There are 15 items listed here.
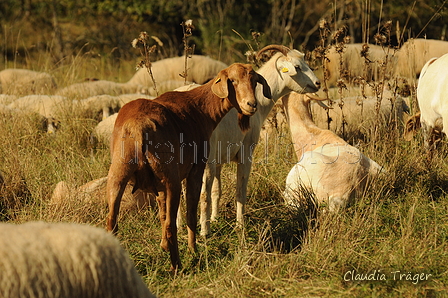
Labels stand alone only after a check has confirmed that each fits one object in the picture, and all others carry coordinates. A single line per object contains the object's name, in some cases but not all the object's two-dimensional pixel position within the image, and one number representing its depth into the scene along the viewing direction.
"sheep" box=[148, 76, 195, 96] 19.39
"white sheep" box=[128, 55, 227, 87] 27.00
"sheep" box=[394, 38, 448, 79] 24.78
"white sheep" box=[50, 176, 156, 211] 10.45
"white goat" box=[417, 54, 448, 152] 11.43
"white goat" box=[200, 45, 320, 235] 10.37
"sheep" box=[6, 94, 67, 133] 15.40
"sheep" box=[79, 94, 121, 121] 16.70
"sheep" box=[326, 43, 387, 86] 25.12
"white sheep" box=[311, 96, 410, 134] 14.73
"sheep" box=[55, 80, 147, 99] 18.86
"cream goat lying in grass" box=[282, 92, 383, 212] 10.73
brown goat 7.51
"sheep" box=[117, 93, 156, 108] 17.66
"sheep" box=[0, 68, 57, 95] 19.53
